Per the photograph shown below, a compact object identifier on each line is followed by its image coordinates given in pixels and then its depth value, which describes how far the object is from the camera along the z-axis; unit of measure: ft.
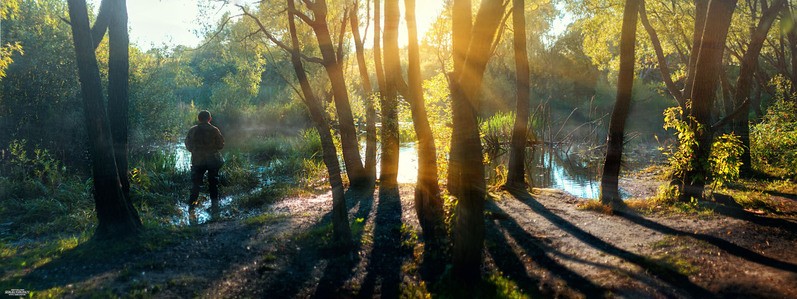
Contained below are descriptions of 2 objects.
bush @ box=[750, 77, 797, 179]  42.50
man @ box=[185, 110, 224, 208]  35.12
